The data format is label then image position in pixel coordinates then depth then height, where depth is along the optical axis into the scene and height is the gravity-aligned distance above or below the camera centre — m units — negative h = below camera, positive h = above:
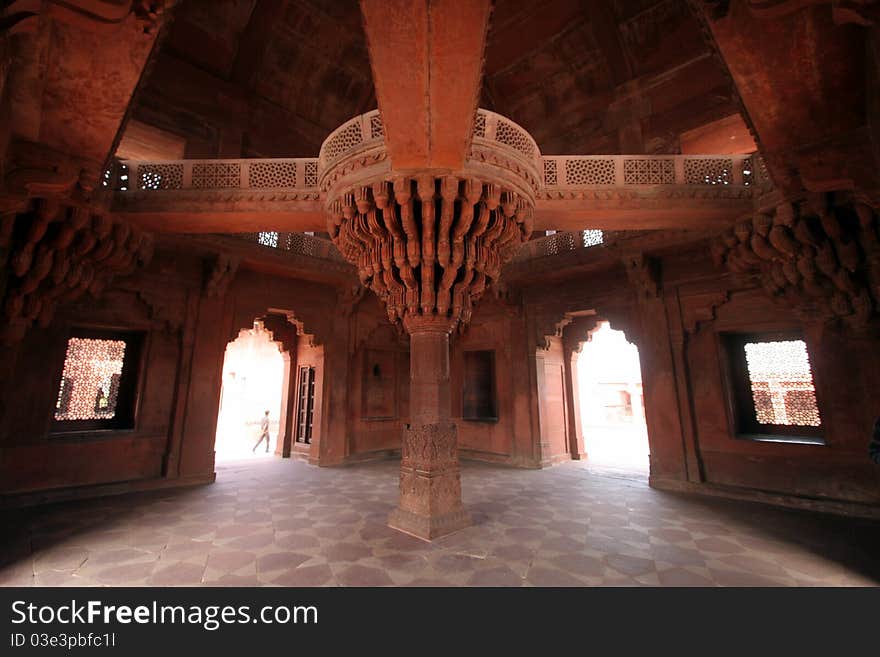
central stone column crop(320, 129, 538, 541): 4.34 +1.83
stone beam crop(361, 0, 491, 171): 2.11 +2.08
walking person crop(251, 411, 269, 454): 12.90 -0.97
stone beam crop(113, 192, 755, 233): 5.37 +2.59
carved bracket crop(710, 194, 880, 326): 4.82 +1.88
